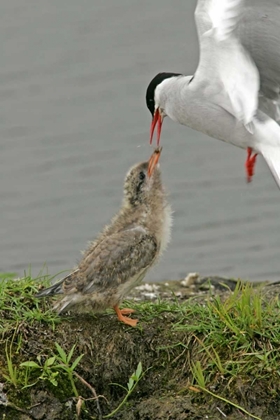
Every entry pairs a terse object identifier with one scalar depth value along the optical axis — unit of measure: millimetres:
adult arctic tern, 13273
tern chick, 12625
